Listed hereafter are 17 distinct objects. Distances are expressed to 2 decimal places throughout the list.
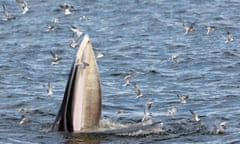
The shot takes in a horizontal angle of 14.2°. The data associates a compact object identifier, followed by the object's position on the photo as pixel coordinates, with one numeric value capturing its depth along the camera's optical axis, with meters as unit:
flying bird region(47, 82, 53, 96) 22.80
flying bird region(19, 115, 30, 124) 19.25
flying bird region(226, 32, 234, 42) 30.52
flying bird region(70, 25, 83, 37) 30.63
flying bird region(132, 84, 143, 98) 22.66
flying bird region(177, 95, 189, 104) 21.73
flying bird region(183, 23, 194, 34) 31.98
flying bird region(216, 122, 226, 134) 18.11
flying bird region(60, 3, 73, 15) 35.16
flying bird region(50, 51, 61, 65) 27.66
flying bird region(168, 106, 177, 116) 20.25
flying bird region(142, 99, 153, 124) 19.49
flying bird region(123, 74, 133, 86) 24.23
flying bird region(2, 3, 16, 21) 36.72
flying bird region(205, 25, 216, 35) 32.34
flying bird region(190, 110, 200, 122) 19.41
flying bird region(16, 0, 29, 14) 34.41
